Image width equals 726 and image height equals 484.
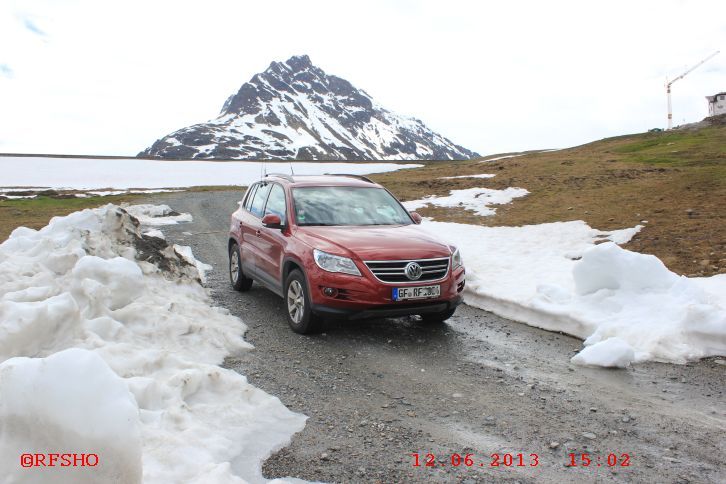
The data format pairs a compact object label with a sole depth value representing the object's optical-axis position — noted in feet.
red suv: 20.02
